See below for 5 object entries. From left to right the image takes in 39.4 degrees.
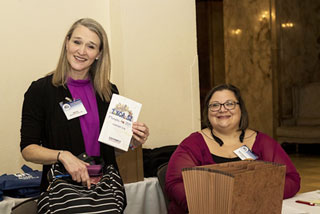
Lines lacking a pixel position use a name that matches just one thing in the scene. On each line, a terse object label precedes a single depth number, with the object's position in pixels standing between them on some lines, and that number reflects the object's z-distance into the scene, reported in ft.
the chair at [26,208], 5.82
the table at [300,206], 6.37
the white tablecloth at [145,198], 10.28
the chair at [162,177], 8.84
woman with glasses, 8.52
